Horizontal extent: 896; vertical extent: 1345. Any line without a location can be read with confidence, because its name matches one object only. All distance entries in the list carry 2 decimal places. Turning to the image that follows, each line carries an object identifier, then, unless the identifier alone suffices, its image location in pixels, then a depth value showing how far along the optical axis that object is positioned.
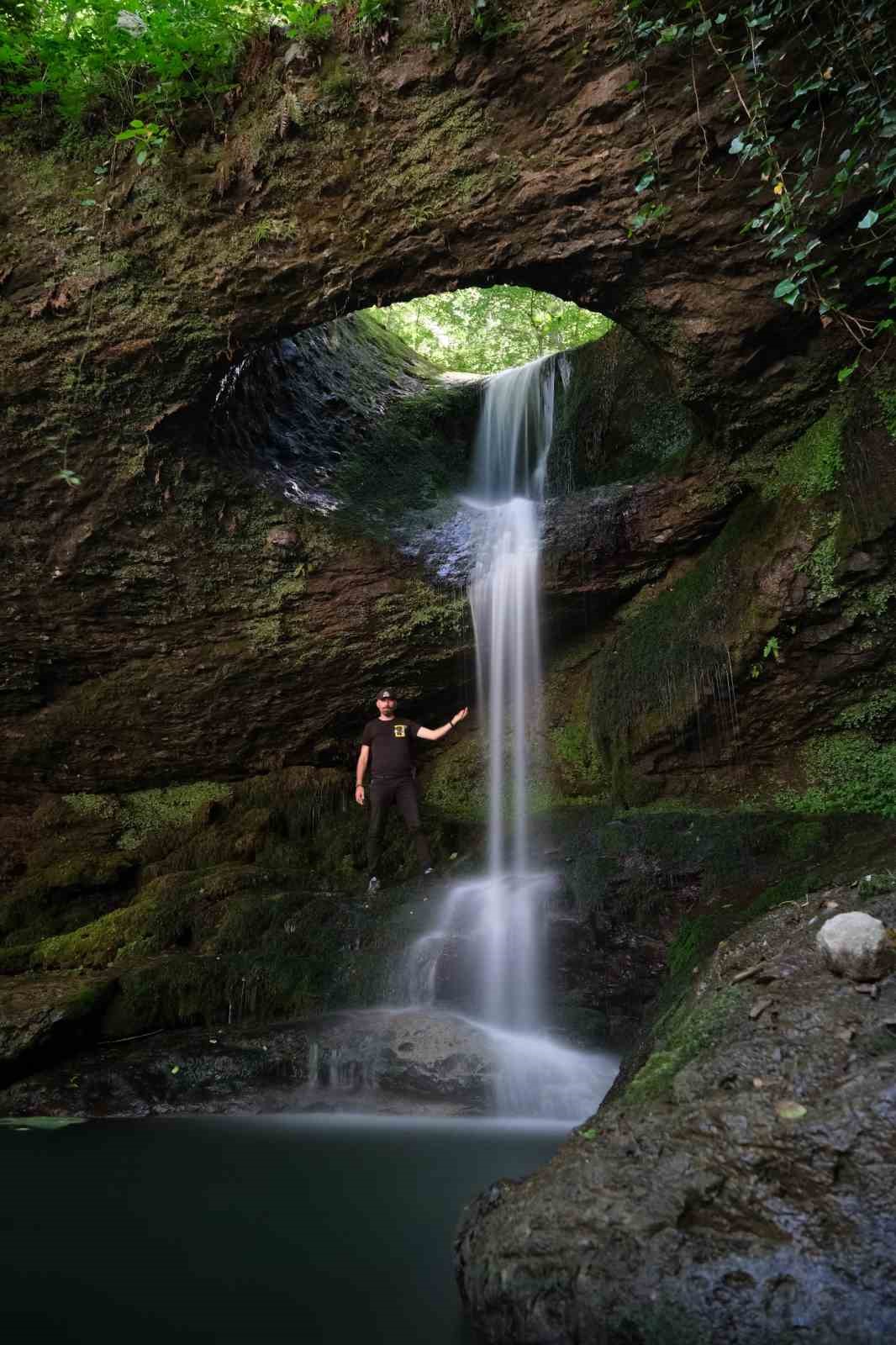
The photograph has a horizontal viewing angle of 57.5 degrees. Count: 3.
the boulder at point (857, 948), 3.33
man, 8.57
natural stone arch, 6.27
